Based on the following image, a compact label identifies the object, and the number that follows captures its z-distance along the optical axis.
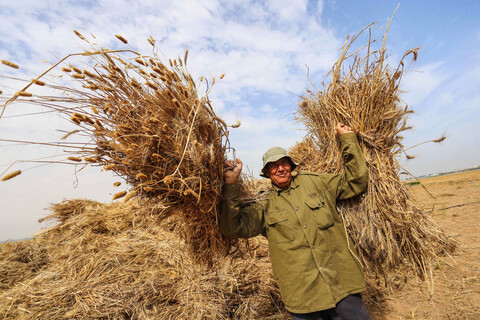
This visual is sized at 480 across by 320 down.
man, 1.85
